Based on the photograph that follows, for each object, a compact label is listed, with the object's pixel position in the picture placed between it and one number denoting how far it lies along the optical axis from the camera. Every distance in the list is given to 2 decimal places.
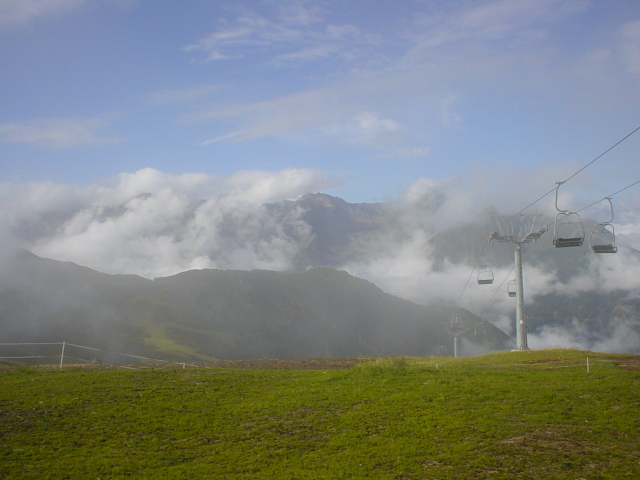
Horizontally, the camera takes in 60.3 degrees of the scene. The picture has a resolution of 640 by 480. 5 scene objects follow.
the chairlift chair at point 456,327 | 58.38
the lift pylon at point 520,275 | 44.53
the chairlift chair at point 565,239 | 33.03
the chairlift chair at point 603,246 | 32.14
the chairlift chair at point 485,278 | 49.16
